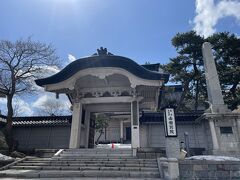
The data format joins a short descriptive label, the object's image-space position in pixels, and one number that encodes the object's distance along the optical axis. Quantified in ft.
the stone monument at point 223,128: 38.17
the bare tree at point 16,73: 47.20
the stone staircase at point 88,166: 23.61
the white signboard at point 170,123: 28.91
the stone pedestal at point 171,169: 20.25
